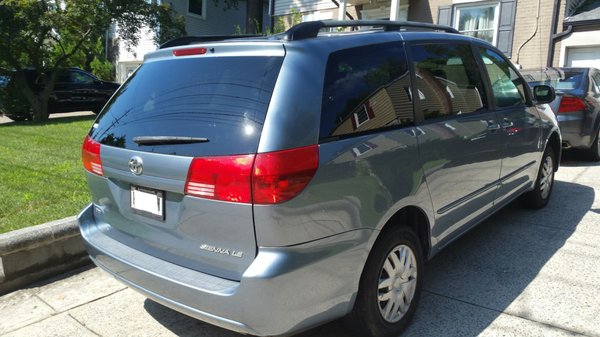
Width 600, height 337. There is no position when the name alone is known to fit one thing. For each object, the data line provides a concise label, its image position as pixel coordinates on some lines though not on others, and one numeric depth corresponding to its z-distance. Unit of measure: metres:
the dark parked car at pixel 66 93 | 12.94
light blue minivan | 2.12
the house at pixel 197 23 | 21.20
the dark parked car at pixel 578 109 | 6.86
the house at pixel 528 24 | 11.54
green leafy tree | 11.69
